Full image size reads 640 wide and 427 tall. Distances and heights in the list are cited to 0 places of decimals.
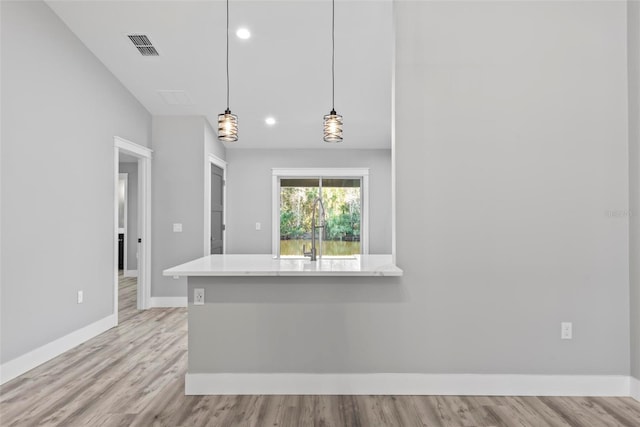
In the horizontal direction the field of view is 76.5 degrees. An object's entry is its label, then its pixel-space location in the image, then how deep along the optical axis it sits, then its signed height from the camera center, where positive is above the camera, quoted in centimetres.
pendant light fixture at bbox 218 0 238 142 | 255 +57
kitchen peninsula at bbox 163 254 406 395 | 262 -71
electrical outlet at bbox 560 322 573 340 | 262 -74
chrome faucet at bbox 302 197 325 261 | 284 -27
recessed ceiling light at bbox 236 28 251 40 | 365 +166
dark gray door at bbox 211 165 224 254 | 575 +10
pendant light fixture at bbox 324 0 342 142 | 260 +56
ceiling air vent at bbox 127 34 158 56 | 373 +162
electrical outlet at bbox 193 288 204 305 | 264 -53
